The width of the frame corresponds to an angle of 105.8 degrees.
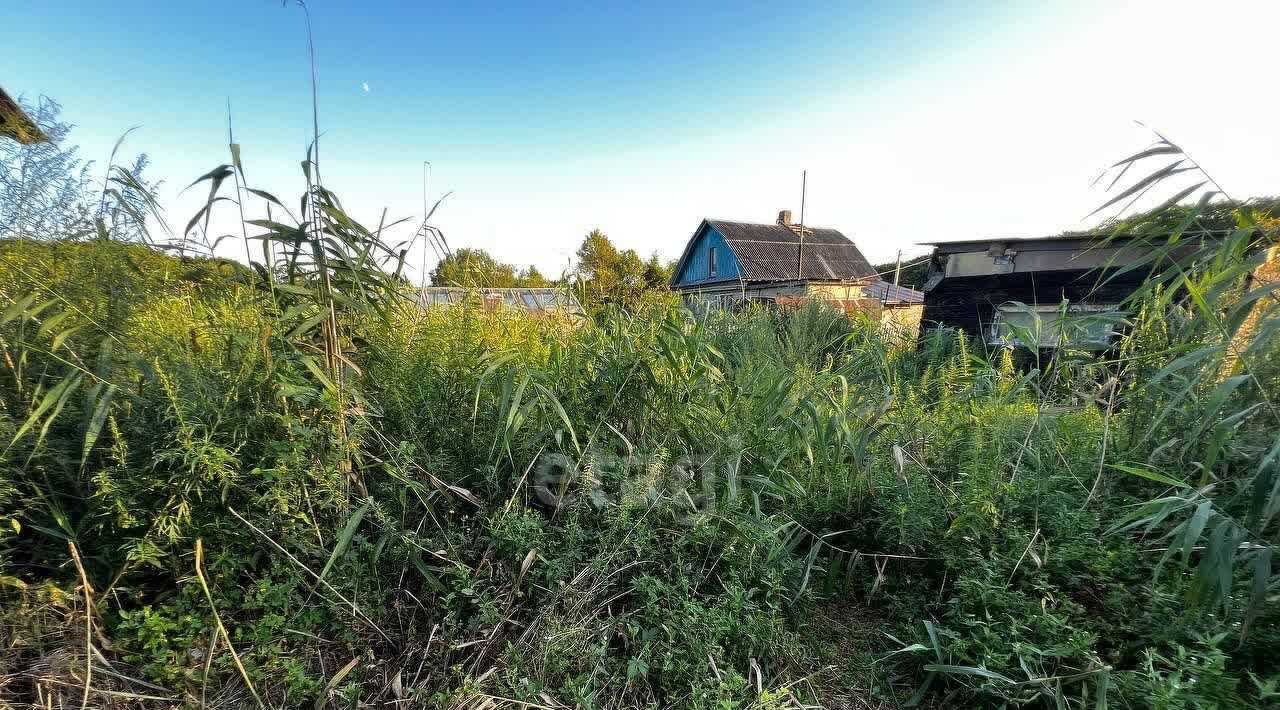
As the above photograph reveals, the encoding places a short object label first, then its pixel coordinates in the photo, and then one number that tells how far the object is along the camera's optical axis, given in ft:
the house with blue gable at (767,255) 68.33
